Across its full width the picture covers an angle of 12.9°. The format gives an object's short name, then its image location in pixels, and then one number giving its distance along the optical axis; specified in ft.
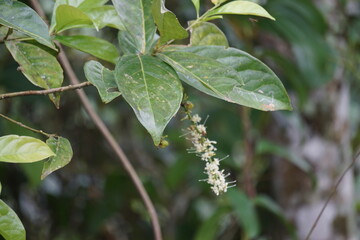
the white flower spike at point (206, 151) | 4.39
